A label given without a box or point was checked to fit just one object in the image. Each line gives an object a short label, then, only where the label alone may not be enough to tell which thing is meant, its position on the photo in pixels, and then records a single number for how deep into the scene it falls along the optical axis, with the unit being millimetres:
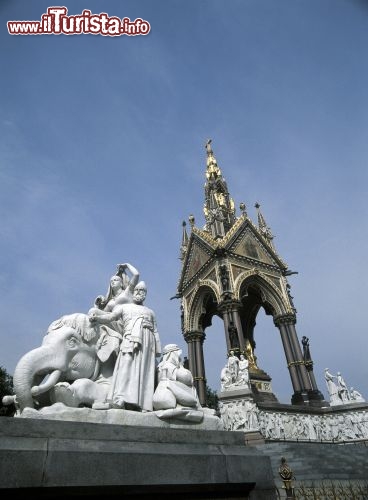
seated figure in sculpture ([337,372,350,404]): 18406
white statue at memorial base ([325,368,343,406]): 18422
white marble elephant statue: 3119
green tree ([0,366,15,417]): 25062
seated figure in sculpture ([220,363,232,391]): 15906
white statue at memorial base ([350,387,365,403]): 17844
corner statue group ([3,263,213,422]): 3180
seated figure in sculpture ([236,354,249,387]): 15735
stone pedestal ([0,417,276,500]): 2453
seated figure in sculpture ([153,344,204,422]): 3447
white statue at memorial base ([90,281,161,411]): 3429
